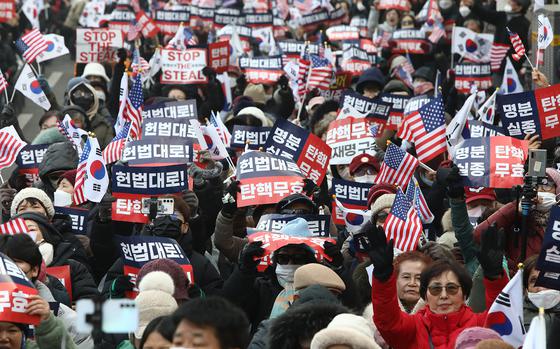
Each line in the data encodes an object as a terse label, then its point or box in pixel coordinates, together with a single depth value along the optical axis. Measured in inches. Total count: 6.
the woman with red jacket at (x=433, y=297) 616.4
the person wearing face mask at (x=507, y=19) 1730.3
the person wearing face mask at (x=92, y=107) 1275.8
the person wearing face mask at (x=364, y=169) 1029.8
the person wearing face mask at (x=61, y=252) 784.3
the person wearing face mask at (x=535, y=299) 684.2
